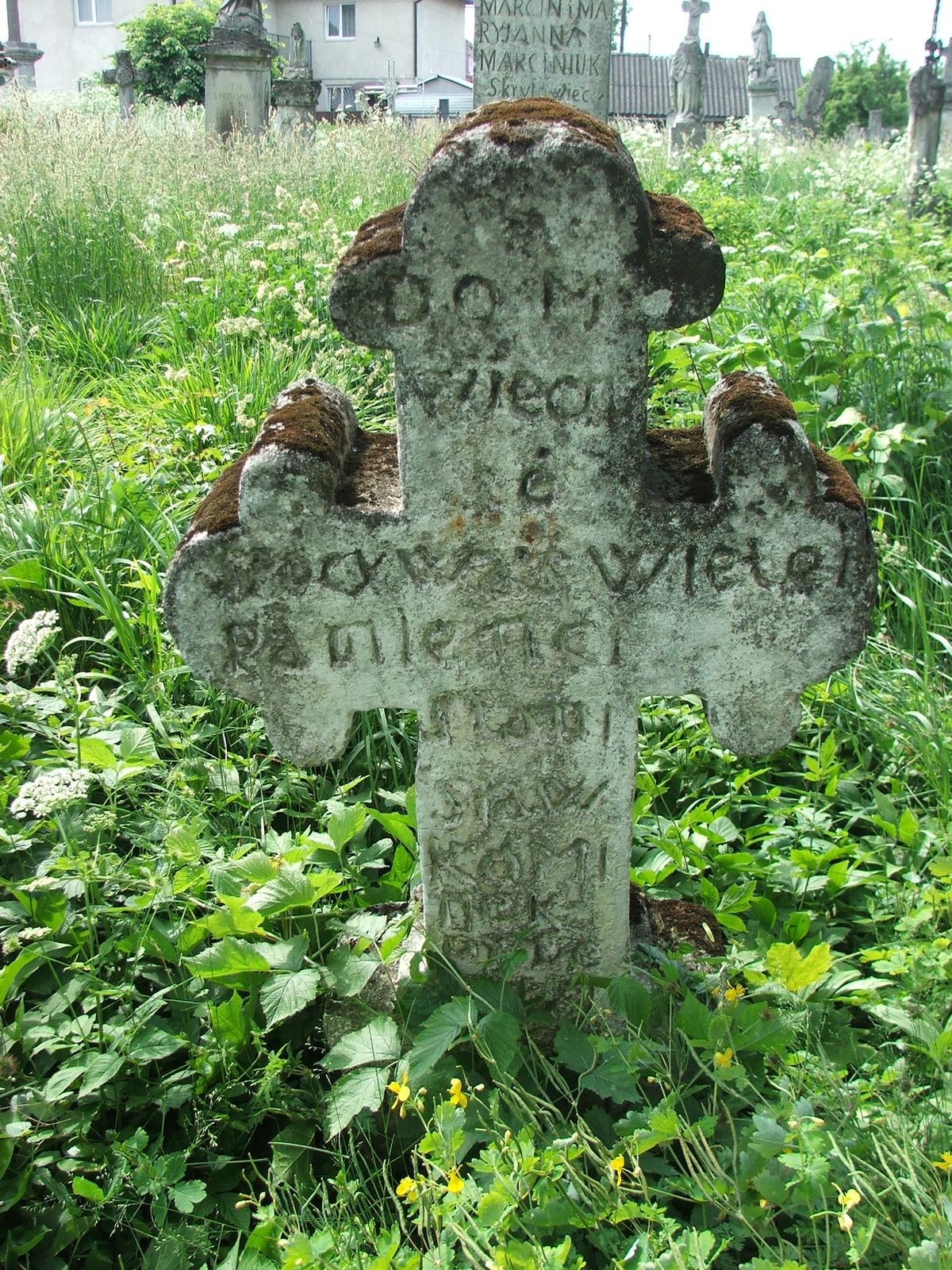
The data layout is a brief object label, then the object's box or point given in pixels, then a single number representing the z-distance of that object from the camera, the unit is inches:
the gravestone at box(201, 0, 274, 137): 415.5
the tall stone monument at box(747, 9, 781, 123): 768.9
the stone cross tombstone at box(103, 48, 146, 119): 781.9
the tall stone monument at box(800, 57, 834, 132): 995.3
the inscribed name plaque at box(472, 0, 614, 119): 276.7
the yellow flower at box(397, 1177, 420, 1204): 52.1
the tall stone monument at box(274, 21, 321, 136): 556.4
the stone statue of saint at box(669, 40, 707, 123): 601.6
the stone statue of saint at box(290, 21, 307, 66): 837.8
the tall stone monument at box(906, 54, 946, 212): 431.2
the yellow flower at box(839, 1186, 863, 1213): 46.2
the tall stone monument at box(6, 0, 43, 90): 949.8
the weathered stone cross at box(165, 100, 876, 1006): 57.9
